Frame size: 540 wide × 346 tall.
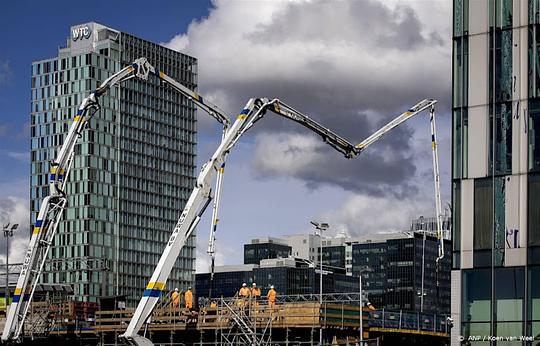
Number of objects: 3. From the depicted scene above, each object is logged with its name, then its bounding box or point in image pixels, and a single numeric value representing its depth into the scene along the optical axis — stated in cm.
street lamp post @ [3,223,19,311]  9794
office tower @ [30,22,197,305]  12081
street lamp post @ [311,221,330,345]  10156
